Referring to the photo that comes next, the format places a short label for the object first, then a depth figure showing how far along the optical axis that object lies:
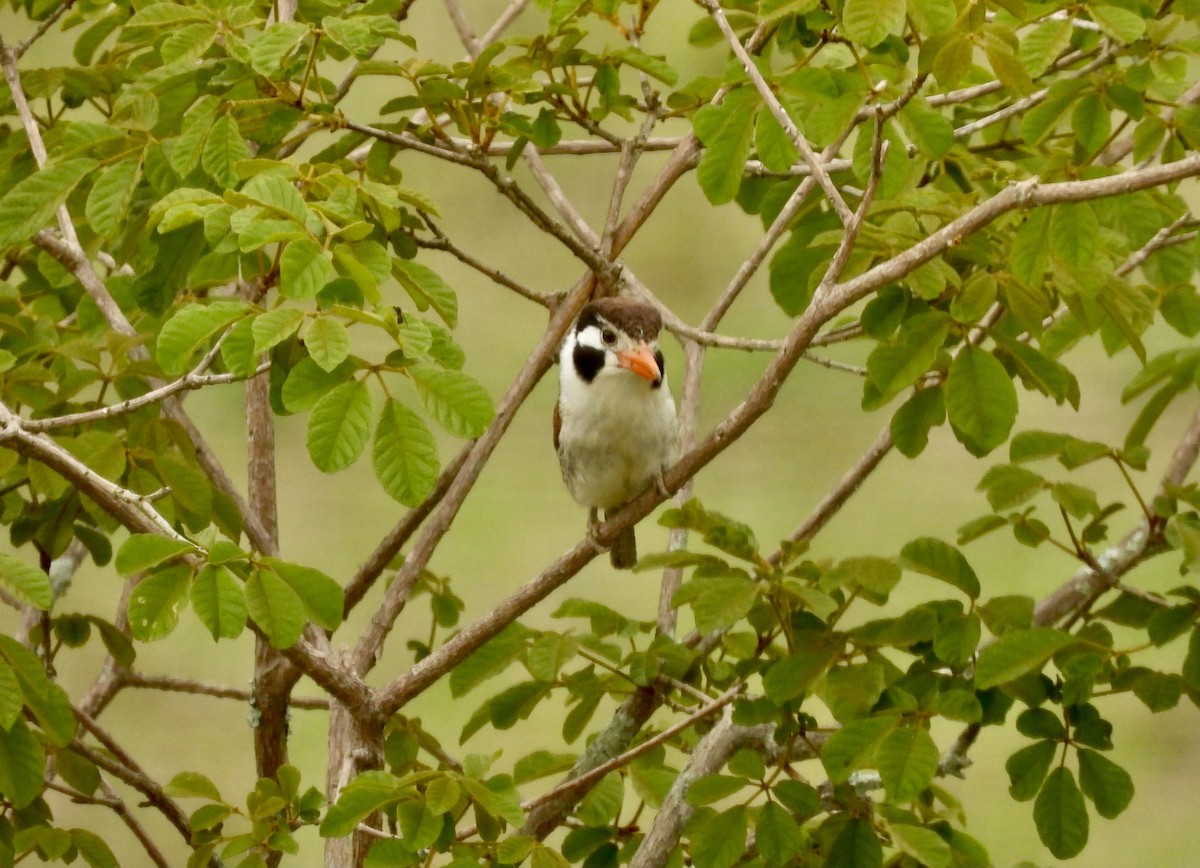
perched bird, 5.54
